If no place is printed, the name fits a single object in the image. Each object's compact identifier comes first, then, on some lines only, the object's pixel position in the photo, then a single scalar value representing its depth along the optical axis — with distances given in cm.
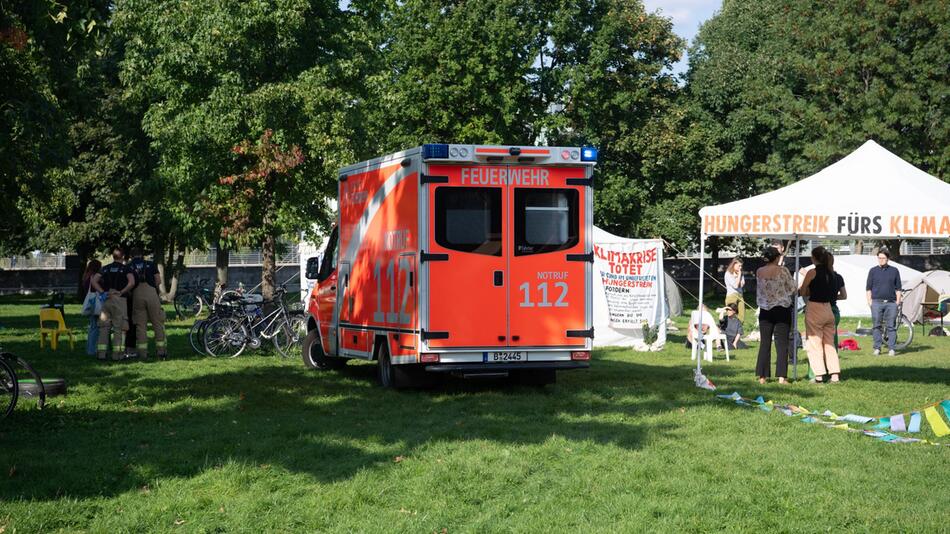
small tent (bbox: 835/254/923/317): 3391
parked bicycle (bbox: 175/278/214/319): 3503
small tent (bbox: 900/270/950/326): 2603
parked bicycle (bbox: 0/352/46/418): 1080
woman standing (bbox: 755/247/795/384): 1512
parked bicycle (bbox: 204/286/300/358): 1970
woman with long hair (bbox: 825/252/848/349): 1526
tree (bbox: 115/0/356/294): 2702
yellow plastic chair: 2178
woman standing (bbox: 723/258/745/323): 2206
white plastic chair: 1919
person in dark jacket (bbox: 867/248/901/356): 2075
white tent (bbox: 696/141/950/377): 1352
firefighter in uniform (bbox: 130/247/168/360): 1889
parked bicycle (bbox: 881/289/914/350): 2230
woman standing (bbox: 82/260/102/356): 1992
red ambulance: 1317
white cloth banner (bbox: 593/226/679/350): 2200
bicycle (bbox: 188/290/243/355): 1989
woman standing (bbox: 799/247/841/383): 1512
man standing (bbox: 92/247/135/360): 1856
